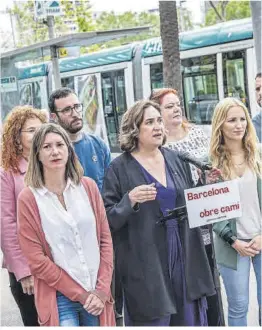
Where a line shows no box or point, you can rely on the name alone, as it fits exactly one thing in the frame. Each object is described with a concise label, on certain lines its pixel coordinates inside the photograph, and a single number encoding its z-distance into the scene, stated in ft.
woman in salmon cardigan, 9.16
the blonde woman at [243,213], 11.04
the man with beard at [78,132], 12.10
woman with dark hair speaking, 9.99
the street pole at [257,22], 17.93
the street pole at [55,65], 29.66
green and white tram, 34.60
